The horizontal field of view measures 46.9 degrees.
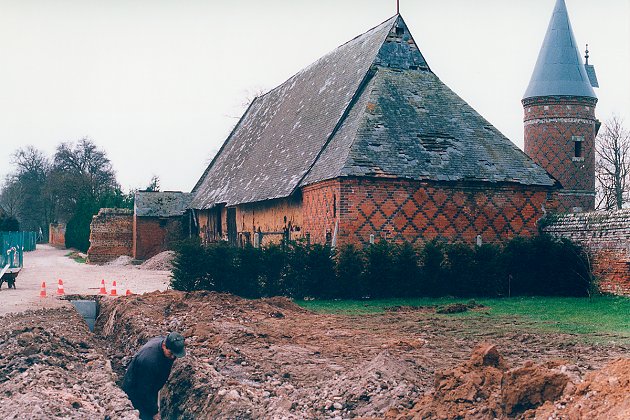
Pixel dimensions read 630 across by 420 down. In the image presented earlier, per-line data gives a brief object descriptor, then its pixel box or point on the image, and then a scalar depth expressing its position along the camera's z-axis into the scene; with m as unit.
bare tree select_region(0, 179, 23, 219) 86.00
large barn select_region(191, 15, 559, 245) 21.31
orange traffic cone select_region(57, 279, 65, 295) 20.45
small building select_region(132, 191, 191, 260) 39.97
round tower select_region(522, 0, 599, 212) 33.81
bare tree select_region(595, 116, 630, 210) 50.16
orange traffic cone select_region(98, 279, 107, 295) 21.21
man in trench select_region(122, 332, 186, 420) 9.01
